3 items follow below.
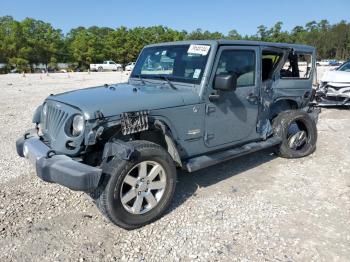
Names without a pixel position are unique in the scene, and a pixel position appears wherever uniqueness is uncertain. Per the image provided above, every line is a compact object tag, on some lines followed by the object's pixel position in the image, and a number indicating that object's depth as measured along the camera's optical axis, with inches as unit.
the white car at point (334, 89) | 408.5
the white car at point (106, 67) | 2023.9
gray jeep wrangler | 134.7
